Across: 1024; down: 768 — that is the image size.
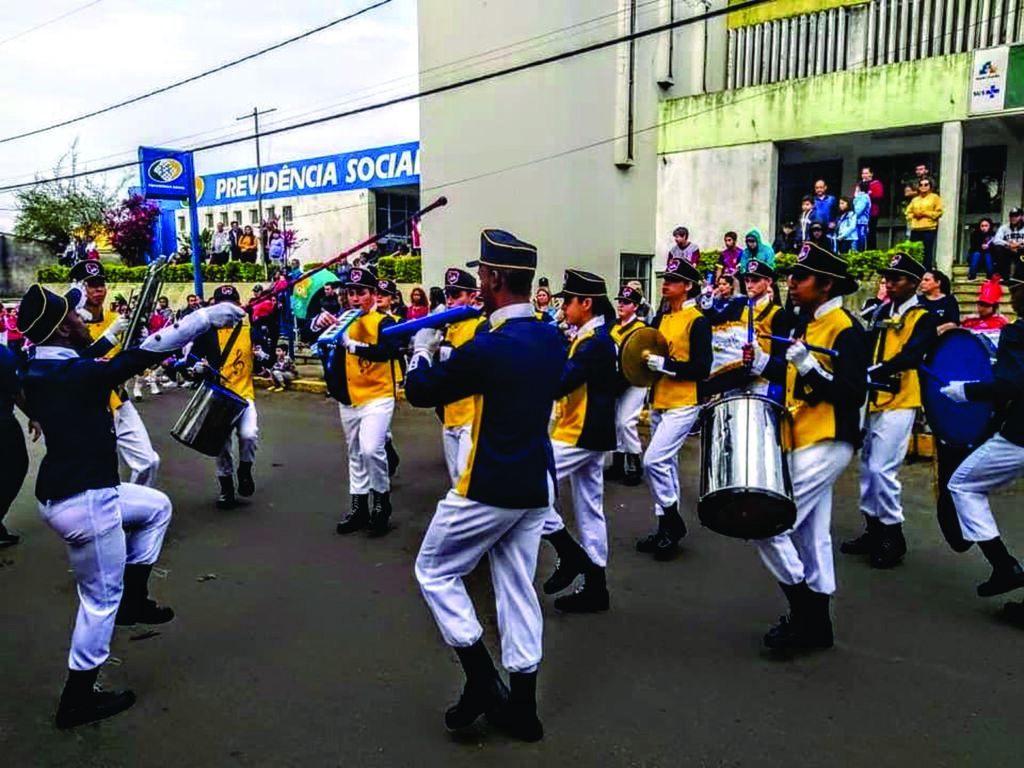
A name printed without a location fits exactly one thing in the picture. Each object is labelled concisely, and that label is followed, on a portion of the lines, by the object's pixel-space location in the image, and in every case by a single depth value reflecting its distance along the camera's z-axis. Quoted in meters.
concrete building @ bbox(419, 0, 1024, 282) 16.33
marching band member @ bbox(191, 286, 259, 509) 7.36
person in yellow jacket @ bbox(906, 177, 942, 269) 13.84
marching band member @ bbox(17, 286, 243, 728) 3.67
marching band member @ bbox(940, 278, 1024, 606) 4.47
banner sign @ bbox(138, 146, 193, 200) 17.25
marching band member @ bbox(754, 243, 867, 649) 4.17
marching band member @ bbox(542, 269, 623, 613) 4.90
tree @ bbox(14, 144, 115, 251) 33.47
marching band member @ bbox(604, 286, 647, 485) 7.81
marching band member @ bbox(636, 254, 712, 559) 5.80
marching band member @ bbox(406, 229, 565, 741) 3.42
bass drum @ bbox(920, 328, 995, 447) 5.29
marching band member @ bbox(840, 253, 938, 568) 5.56
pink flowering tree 27.22
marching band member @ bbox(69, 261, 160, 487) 6.46
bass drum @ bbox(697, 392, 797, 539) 4.00
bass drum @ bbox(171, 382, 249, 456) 6.57
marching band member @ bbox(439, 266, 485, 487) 6.15
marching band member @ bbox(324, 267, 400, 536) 6.48
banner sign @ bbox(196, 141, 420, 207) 29.42
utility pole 32.58
